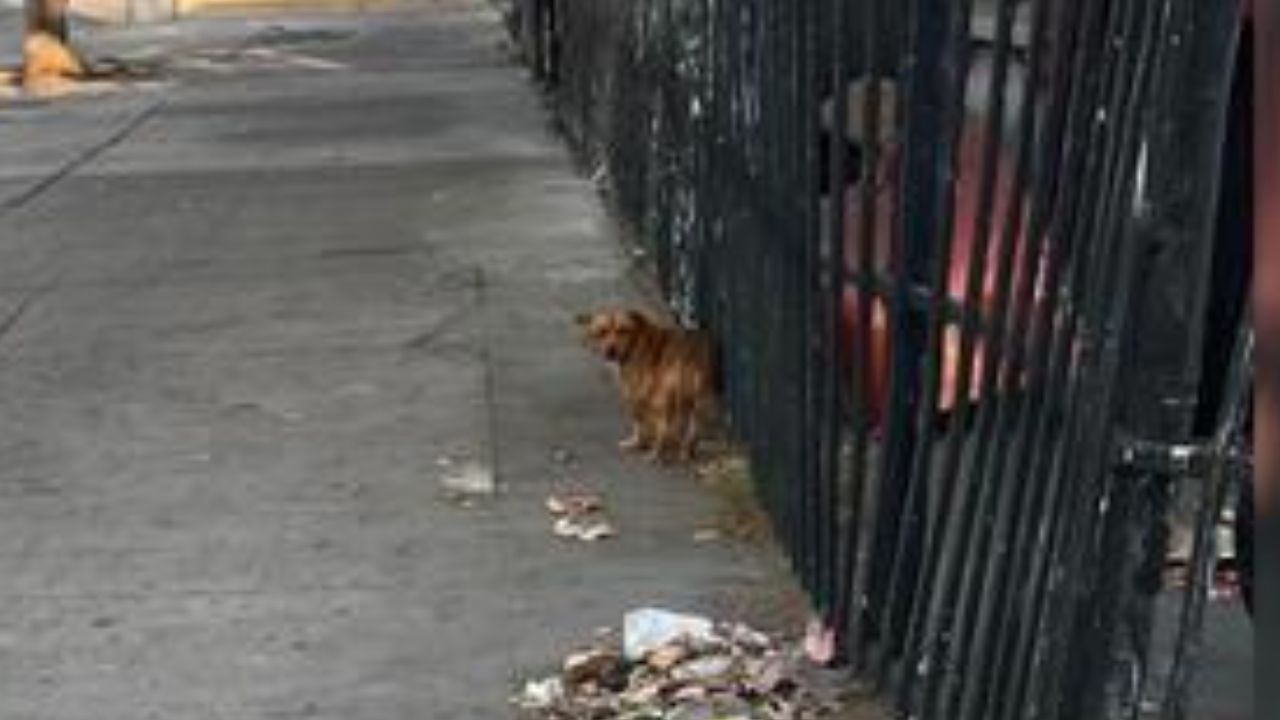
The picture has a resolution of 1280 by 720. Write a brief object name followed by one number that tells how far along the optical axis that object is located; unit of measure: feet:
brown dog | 37.85
